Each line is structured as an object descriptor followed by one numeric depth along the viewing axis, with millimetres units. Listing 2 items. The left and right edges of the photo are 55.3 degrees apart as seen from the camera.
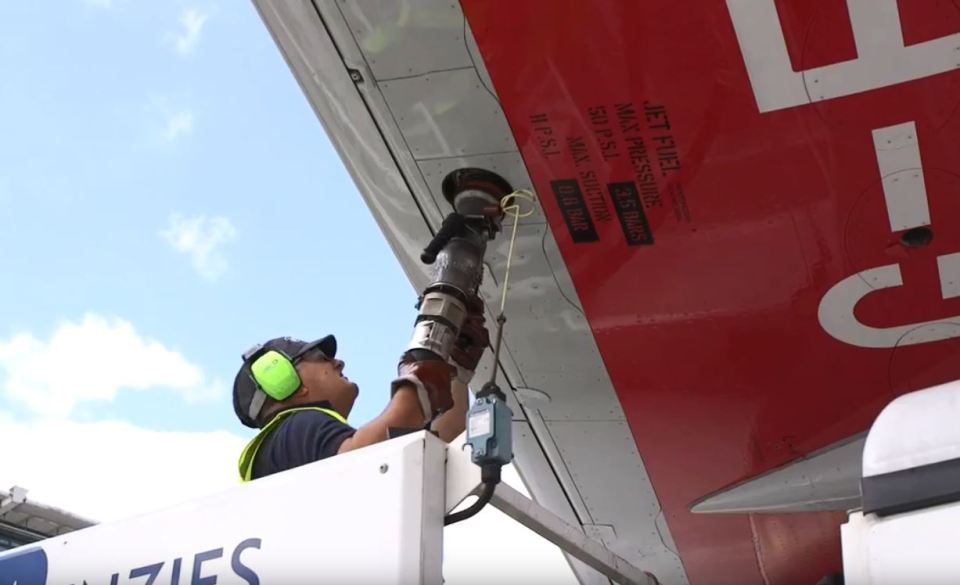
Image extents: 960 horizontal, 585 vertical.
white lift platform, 1580
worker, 2279
